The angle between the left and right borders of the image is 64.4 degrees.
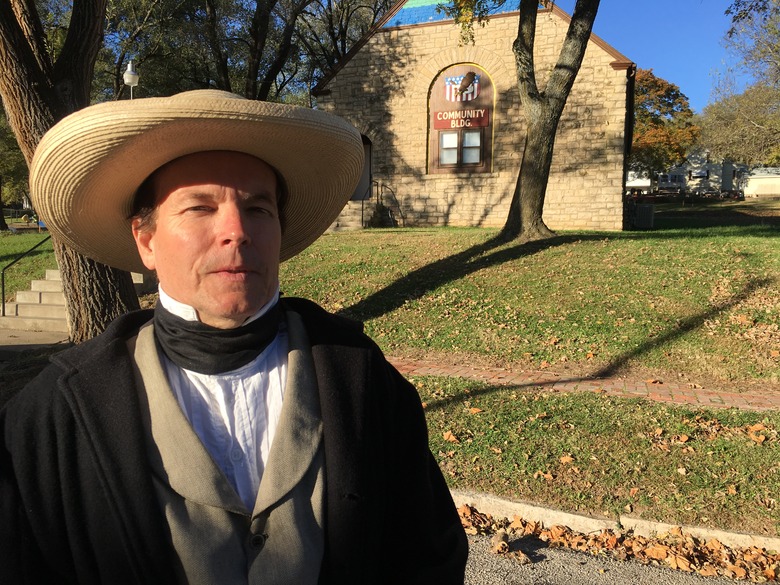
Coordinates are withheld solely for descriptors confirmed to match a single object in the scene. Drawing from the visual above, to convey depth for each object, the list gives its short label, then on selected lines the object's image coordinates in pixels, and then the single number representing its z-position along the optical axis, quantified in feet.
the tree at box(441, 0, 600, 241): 40.63
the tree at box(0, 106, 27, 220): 99.30
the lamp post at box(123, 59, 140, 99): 47.54
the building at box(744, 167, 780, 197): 197.57
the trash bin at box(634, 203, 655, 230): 66.23
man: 4.54
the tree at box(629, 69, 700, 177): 136.67
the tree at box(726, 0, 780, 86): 94.58
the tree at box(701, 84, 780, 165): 105.60
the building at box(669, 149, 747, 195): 215.88
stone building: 61.77
